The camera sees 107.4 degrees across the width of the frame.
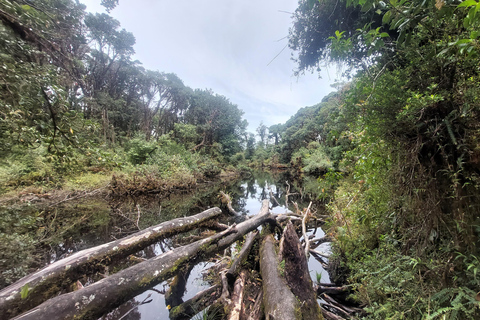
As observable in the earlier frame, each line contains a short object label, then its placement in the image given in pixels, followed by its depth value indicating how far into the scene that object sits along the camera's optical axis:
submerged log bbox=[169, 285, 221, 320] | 2.38
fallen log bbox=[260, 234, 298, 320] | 1.67
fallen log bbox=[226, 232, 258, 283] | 2.53
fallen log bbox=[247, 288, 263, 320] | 2.01
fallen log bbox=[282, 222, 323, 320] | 1.86
